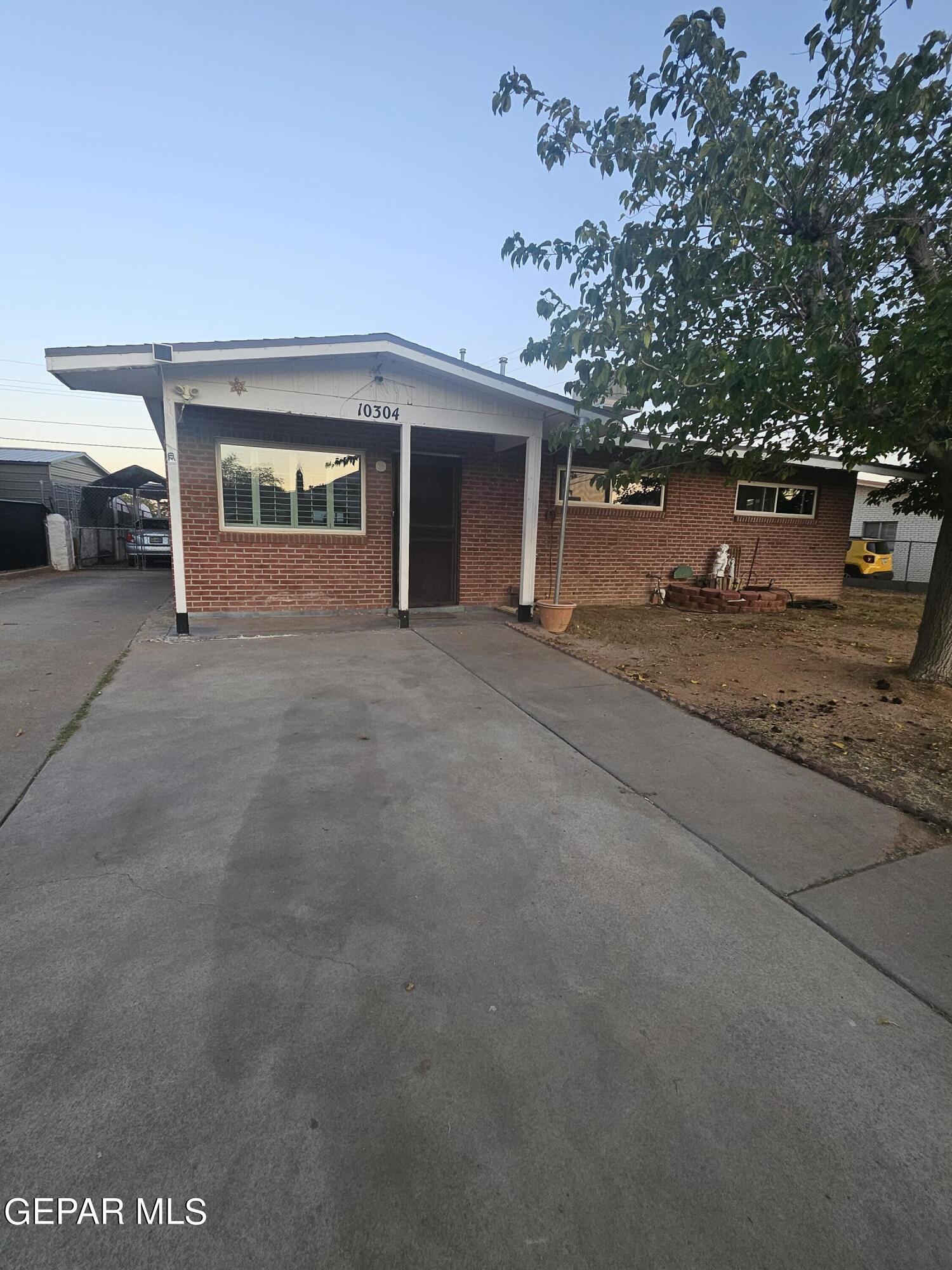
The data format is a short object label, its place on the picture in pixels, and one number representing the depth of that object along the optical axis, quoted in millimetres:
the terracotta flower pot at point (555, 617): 7938
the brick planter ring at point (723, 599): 10320
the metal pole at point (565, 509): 8218
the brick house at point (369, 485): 7000
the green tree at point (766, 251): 4094
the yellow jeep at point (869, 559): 19219
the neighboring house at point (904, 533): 19641
